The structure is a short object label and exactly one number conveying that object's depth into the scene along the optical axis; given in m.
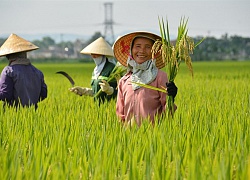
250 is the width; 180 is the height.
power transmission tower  125.50
